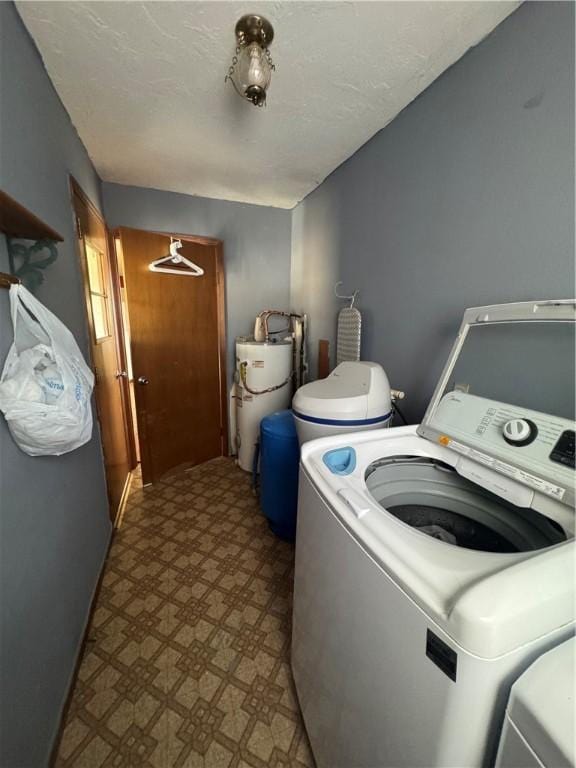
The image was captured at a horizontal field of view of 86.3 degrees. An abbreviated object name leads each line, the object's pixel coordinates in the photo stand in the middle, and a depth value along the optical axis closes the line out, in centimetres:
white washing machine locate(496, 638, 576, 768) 37
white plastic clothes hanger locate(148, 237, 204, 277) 224
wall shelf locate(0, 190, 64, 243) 75
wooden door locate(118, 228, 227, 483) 221
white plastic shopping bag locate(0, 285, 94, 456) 81
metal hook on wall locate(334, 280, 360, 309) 187
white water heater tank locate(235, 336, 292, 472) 235
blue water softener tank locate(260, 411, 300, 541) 175
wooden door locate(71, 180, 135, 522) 170
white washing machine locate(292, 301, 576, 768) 45
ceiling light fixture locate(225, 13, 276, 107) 97
